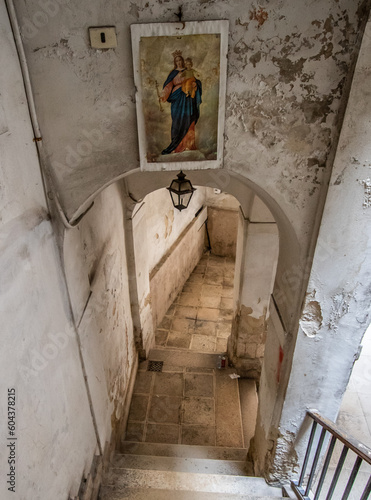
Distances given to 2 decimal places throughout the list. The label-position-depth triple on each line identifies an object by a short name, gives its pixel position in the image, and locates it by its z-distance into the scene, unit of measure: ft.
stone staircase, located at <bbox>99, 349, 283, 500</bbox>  12.93
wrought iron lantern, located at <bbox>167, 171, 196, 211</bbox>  12.81
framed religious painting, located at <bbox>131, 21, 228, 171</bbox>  7.57
